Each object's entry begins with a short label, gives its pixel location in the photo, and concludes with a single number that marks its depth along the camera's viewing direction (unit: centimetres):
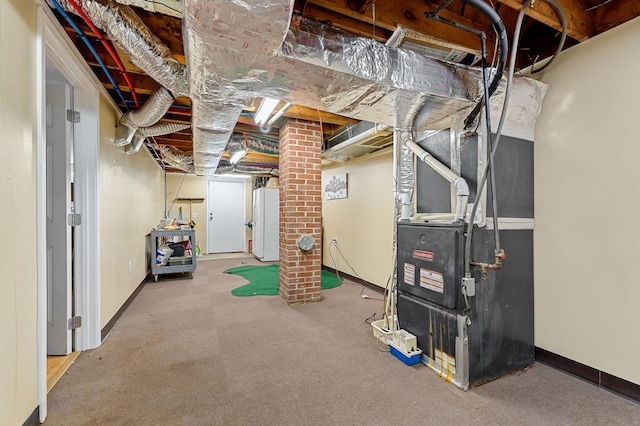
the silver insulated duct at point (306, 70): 119
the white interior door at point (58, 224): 218
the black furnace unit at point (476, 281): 193
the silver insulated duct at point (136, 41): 141
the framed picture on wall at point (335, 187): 513
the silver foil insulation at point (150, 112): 232
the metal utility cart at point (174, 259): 457
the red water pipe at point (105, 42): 139
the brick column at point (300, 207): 348
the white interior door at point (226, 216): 743
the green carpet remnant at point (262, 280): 400
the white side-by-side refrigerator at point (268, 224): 633
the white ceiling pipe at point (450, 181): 195
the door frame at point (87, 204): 229
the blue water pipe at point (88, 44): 148
